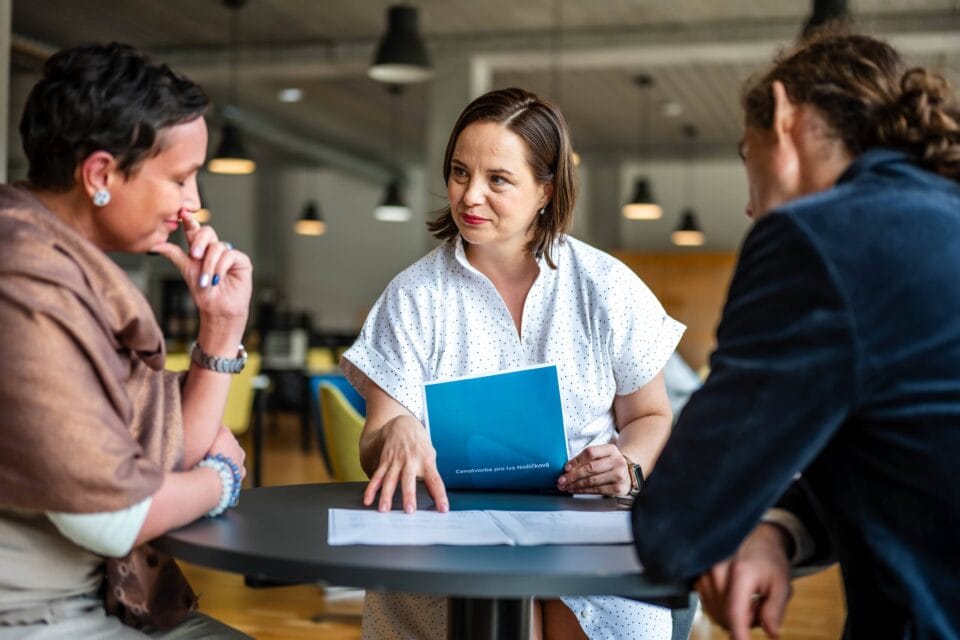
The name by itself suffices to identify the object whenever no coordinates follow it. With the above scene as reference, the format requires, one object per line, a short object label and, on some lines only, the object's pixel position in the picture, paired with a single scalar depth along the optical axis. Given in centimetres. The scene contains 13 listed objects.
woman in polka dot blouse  219
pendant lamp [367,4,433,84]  729
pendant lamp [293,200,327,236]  1531
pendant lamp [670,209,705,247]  1389
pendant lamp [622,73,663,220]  1191
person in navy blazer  118
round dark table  126
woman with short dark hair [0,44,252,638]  133
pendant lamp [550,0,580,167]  990
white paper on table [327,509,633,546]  145
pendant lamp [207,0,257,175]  945
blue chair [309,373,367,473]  446
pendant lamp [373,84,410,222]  1316
